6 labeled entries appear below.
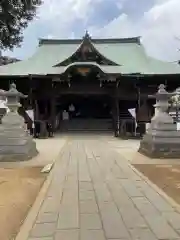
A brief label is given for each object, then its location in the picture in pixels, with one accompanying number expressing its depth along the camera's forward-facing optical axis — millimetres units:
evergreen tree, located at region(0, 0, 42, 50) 9202
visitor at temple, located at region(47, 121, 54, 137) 10962
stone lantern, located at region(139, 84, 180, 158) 5987
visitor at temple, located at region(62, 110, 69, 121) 13726
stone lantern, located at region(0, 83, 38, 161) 5740
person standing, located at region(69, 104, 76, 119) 14267
